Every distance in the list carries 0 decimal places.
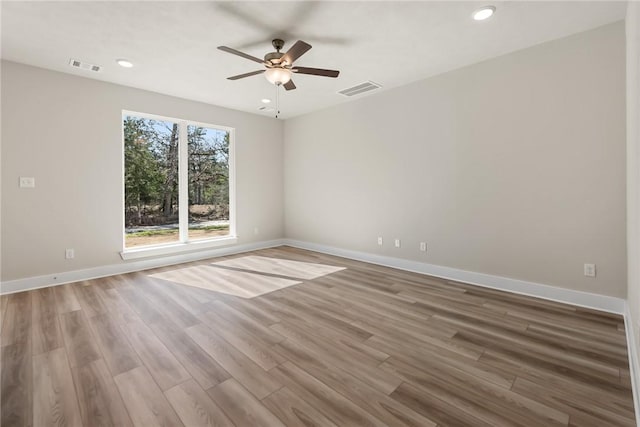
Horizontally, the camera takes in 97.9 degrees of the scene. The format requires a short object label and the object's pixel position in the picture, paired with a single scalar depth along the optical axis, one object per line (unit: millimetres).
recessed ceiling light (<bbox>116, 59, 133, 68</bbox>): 3355
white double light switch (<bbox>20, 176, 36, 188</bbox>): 3453
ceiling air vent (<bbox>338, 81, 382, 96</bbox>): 4176
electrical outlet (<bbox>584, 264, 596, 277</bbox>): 2830
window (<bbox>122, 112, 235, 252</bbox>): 4453
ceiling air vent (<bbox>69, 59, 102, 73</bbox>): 3400
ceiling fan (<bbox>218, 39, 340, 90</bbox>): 2750
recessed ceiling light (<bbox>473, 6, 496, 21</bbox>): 2461
